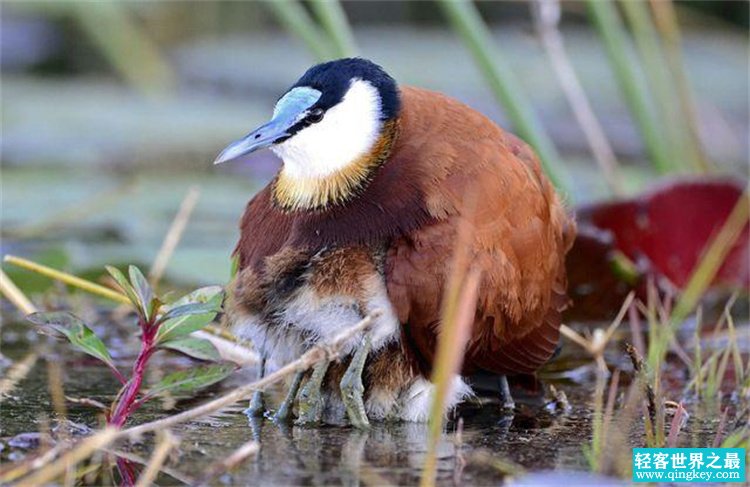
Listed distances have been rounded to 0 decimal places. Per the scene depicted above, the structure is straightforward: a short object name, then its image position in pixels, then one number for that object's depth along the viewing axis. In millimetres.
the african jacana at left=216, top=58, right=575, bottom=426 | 6617
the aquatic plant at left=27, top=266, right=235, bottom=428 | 6141
